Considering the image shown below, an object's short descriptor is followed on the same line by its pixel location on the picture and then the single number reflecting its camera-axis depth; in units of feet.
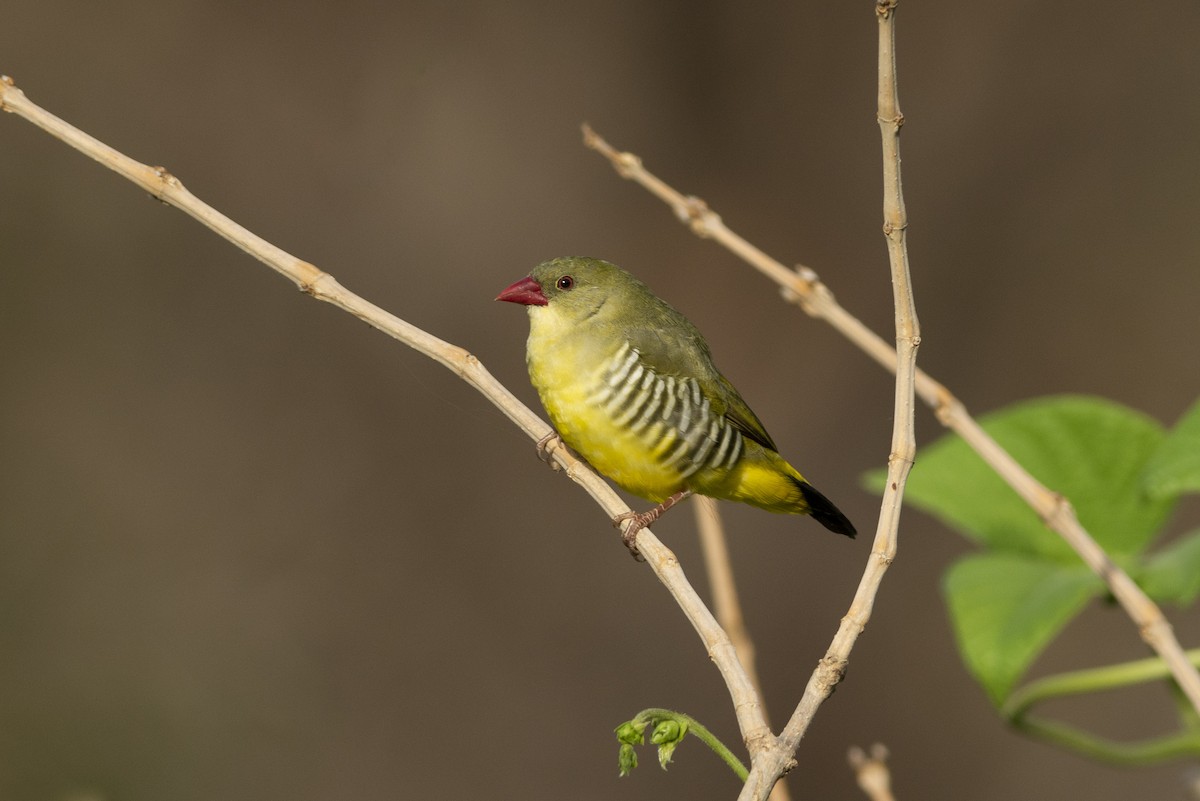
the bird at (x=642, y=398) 21.68
